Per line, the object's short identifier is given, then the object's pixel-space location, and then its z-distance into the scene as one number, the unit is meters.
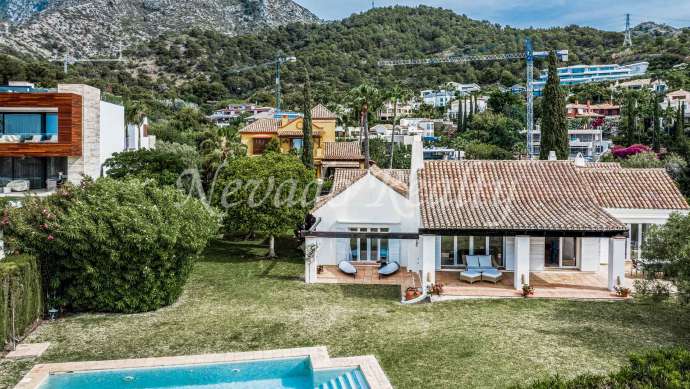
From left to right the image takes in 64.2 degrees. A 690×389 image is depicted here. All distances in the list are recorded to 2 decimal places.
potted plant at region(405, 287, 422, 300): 19.94
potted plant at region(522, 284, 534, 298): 19.88
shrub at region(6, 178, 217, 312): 17.70
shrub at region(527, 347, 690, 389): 7.63
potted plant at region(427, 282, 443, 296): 19.94
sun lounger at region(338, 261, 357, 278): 23.67
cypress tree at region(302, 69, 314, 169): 44.16
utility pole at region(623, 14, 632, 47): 191.88
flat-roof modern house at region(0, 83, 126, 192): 29.00
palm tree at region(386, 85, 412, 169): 49.26
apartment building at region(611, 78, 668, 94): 118.50
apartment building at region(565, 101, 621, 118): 112.25
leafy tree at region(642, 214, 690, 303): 14.81
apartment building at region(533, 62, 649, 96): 157.25
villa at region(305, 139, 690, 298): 20.59
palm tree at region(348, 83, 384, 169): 46.56
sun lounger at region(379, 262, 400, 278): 23.48
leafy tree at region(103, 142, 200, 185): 29.78
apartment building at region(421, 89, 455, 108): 145.65
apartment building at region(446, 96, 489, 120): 130.76
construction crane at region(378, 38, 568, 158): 170.25
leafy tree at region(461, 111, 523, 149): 93.69
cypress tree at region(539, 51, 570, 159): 45.53
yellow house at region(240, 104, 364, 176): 55.09
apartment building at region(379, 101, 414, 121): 135.25
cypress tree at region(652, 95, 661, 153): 71.29
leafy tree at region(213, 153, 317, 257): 27.05
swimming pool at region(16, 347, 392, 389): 13.58
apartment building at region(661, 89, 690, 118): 97.69
